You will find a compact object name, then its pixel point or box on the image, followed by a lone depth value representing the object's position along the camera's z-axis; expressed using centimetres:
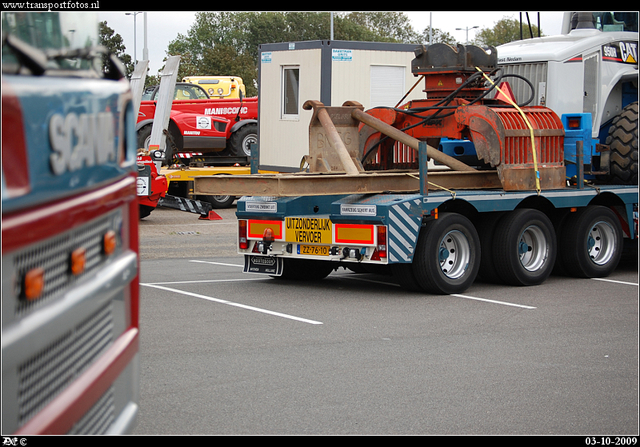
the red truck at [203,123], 2481
